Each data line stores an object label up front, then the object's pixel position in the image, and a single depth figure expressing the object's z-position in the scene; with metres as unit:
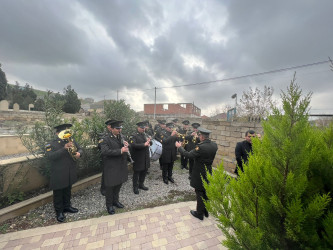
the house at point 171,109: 34.79
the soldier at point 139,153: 4.79
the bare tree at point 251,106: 15.02
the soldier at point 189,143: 6.67
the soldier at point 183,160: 7.64
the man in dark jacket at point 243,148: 4.57
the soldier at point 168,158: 5.72
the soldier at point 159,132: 6.69
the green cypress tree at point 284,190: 0.93
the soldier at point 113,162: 3.66
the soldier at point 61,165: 3.30
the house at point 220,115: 26.91
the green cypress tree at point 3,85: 22.45
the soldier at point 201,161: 3.45
